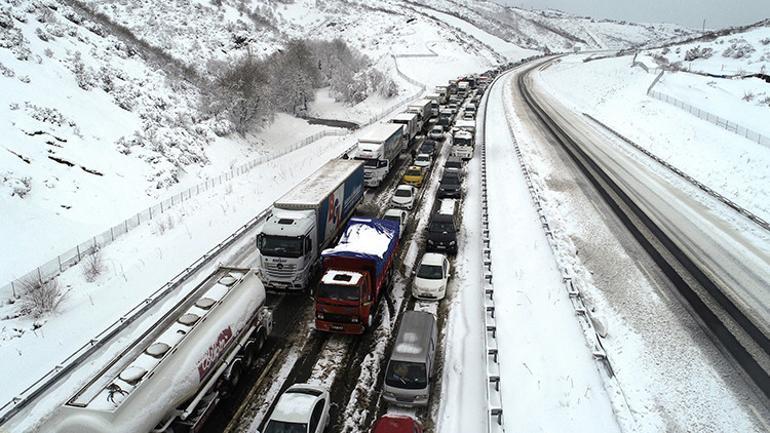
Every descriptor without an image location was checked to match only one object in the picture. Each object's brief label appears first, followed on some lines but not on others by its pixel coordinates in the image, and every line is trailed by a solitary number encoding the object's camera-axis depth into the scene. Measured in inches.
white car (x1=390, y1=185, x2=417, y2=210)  1295.5
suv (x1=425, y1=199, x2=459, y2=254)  1042.1
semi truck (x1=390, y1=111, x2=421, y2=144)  1852.7
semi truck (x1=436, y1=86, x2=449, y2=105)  2738.2
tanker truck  454.0
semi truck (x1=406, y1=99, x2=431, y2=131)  2128.4
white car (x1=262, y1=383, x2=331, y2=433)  526.9
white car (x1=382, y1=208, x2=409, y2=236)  1112.4
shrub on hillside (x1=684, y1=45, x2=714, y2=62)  3431.6
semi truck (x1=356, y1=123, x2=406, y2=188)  1419.8
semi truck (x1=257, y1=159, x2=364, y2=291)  841.5
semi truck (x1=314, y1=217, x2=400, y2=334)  733.3
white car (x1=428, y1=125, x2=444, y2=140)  2082.9
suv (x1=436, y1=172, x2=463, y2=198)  1380.4
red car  531.5
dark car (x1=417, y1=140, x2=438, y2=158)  1743.4
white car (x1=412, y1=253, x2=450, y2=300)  868.6
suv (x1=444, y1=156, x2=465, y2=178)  1490.4
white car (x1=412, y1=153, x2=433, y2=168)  1609.3
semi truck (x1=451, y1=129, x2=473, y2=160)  1765.5
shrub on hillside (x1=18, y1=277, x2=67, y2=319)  771.4
